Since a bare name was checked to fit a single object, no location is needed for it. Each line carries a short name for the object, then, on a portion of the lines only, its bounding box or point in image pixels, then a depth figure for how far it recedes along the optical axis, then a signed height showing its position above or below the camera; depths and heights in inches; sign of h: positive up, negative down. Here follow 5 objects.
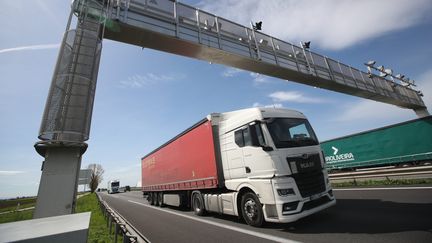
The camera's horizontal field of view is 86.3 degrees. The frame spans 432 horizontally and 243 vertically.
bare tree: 2514.5 +310.4
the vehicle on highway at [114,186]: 2186.3 +174.0
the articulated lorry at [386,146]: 492.1 +66.4
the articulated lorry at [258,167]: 226.9 +24.6
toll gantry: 244.1 +247.3
